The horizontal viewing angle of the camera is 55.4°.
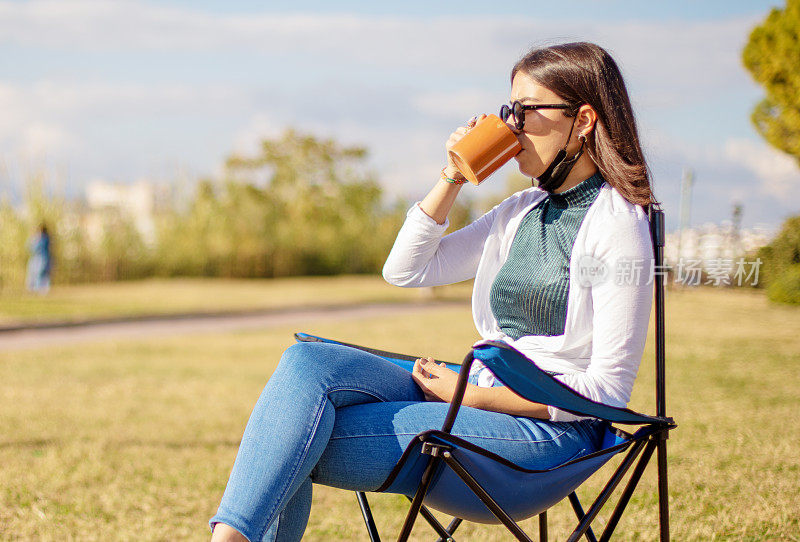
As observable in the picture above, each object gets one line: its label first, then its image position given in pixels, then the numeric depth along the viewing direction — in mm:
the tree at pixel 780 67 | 10211
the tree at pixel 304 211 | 24375
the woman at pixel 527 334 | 1696
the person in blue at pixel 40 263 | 16000
